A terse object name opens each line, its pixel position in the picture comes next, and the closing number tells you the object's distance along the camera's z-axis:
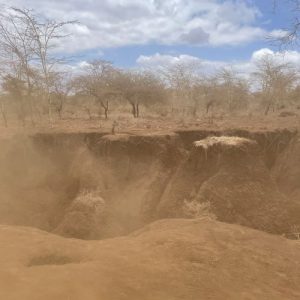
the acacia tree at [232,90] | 30.74
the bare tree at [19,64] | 13.26
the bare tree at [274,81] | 29.31
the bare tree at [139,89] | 25.15
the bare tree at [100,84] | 24.51
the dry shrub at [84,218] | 9.08
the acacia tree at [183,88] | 30.26
